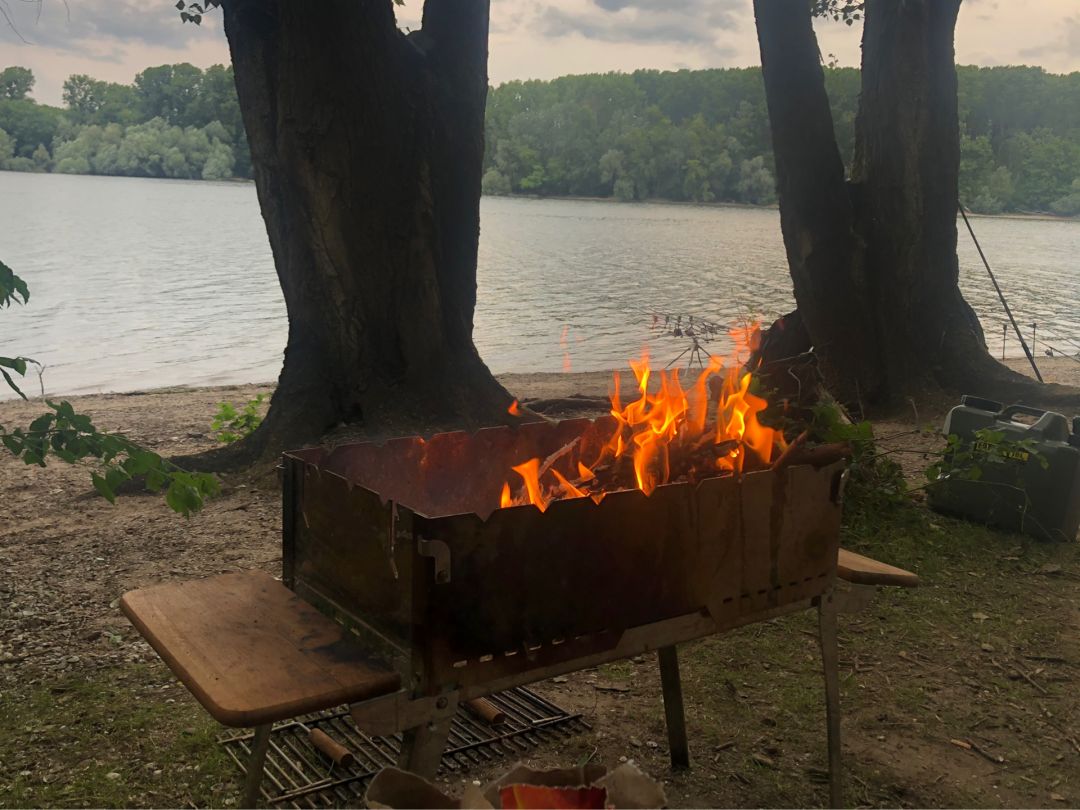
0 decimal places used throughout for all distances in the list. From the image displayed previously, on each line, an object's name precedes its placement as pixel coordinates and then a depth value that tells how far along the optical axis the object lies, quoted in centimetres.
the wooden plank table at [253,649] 185
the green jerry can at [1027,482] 499
